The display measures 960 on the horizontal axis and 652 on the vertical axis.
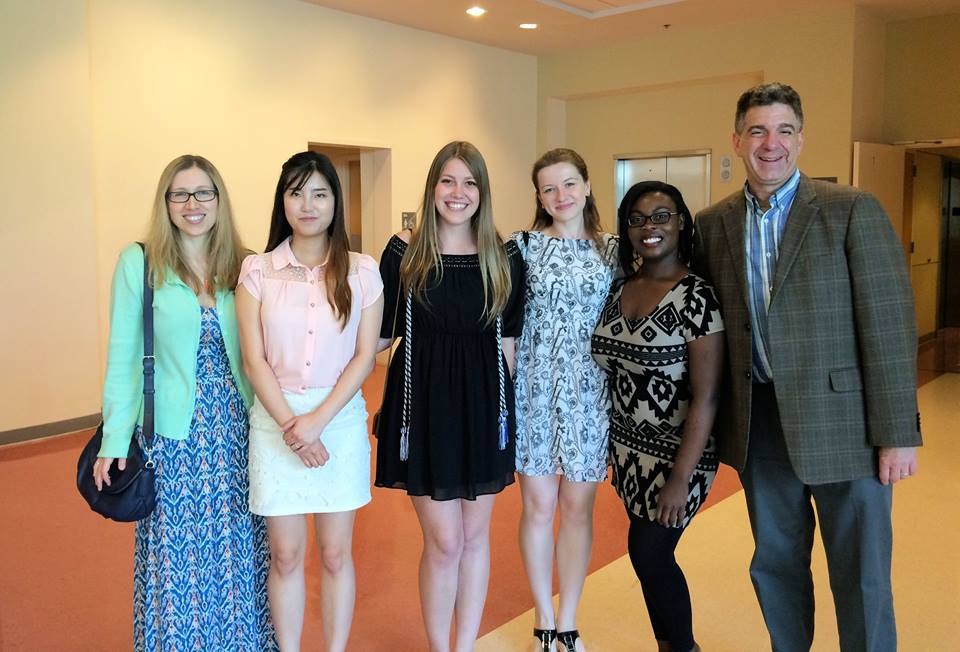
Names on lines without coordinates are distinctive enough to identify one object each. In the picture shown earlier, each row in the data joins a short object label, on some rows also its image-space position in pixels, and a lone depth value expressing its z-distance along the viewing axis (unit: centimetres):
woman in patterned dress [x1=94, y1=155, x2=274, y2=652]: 243
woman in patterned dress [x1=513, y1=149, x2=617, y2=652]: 281
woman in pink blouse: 244
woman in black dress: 265
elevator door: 988
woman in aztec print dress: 253
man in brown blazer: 231
